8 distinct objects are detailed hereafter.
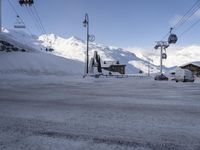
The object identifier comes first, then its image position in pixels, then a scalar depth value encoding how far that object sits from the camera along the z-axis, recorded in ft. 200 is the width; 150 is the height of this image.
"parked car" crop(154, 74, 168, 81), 106.37
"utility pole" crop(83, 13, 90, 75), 84.13
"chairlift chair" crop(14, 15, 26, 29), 73.53
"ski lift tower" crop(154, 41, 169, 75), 135.36
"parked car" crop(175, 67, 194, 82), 83.65
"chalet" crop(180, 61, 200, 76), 169.95
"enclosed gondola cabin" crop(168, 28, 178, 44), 94.71
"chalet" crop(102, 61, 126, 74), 308.92
